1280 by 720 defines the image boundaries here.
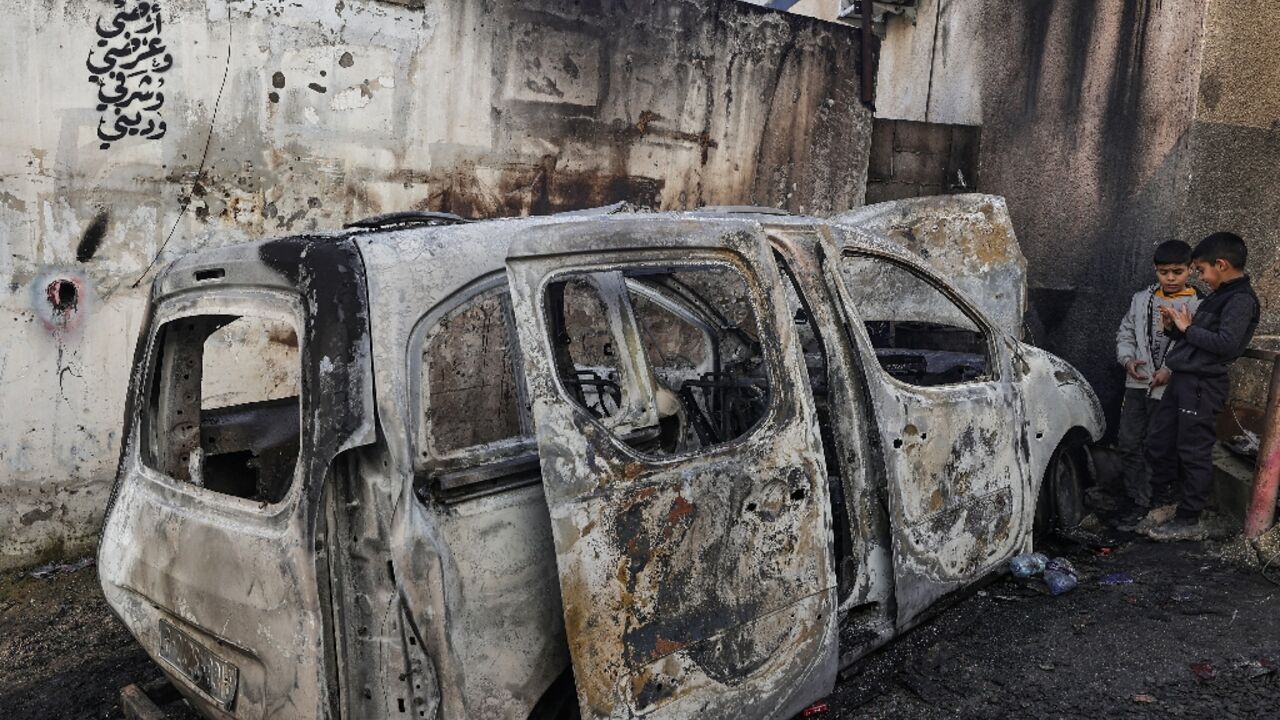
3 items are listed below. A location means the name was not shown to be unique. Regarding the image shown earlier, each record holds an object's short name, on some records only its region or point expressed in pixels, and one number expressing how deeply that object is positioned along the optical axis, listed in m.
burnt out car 2.21
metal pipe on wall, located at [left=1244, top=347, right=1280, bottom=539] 4.28
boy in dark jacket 4.49
